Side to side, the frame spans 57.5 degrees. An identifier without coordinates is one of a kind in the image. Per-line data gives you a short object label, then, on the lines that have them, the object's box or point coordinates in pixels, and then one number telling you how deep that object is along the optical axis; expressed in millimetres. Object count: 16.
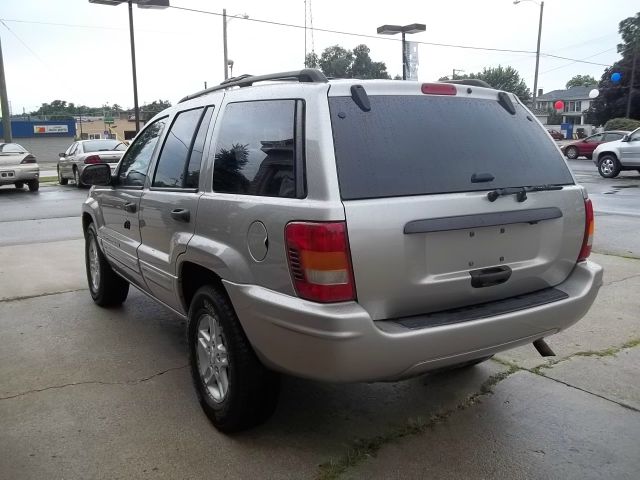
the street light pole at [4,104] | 26297
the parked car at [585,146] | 27655
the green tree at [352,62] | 48344
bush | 33456
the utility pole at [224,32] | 25859
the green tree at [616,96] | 49688
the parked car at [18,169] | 17234
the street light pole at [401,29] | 24391
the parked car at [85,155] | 18000
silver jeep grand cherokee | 2490
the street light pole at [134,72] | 22844
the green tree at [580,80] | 124250
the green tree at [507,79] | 87375
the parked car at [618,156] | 18469
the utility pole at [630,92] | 40803
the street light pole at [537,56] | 36156
